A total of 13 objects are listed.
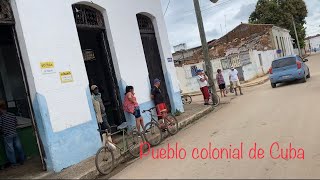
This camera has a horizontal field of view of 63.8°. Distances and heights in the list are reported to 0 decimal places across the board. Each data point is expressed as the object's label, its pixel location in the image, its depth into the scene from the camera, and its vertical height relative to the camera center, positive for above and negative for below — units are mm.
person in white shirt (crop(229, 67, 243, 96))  12786 -738
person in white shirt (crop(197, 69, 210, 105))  10518 -638
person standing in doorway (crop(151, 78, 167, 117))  7351 -553
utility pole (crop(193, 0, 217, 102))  10638 +917
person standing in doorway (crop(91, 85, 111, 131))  6153 -445
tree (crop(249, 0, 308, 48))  37149 +6270
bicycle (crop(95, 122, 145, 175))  4793 -1279
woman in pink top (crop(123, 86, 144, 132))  6605 -578
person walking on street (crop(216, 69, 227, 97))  12885 -713
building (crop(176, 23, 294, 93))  18685 +954
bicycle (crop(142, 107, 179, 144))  6730 -1256
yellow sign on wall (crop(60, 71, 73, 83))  5614 +418
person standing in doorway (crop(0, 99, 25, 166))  5434 -581
